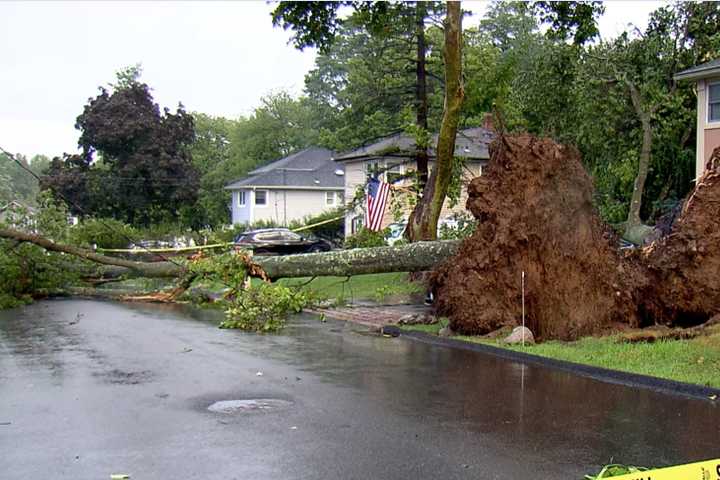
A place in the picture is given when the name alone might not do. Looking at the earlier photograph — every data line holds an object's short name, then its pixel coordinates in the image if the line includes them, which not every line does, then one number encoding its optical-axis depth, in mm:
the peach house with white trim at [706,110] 25328
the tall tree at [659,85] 28297
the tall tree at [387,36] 19250
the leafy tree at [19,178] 114500
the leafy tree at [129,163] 54156
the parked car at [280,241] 38184
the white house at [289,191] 55562
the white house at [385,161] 38969
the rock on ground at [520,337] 12805
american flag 23266
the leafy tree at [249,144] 67562
